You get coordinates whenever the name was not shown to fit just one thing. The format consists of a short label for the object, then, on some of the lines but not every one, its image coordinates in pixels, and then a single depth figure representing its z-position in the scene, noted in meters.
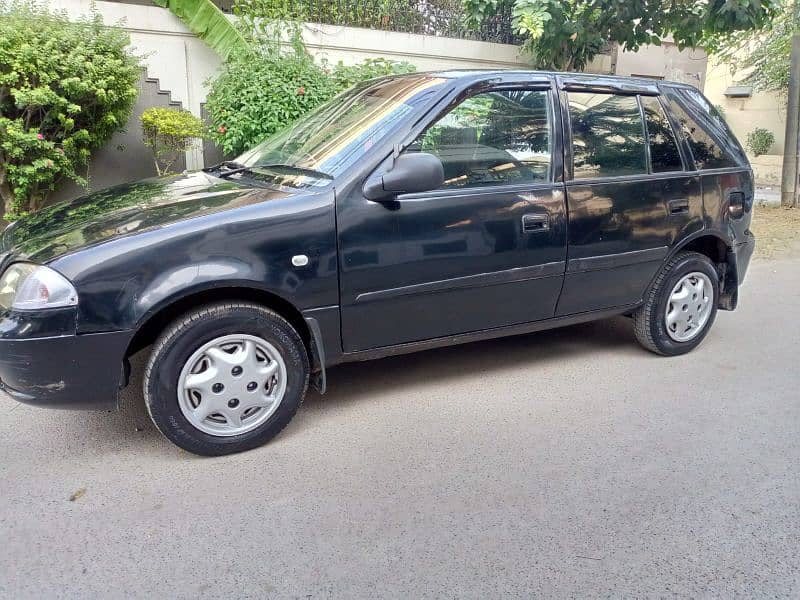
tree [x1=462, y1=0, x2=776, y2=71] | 8.21
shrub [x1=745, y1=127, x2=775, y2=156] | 19.53
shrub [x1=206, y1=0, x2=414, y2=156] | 7.60
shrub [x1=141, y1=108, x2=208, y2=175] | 7.37
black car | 3.02
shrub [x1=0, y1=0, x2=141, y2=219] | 6.18
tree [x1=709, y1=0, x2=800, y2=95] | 11.31
